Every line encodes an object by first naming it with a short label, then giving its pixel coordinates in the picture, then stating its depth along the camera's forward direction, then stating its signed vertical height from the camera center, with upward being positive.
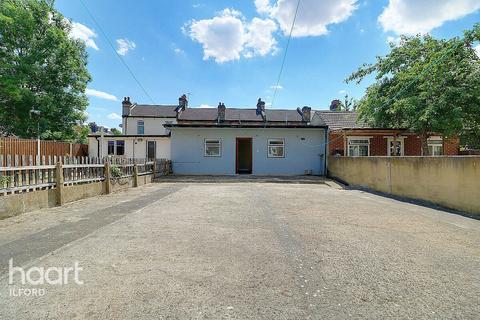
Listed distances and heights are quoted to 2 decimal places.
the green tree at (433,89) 12.68 +3.26
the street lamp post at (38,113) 21.00 +3.58
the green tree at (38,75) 21.72 +6.90
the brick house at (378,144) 18.34 +0.88
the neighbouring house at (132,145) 23.19 +1.15
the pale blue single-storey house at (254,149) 18.67 +0.57
